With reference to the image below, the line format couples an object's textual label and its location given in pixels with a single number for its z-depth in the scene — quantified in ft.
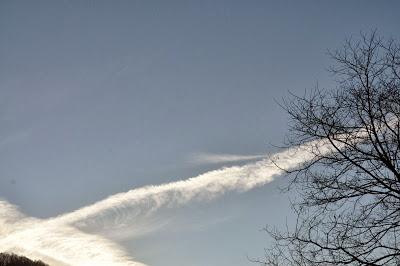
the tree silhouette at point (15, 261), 241.22
